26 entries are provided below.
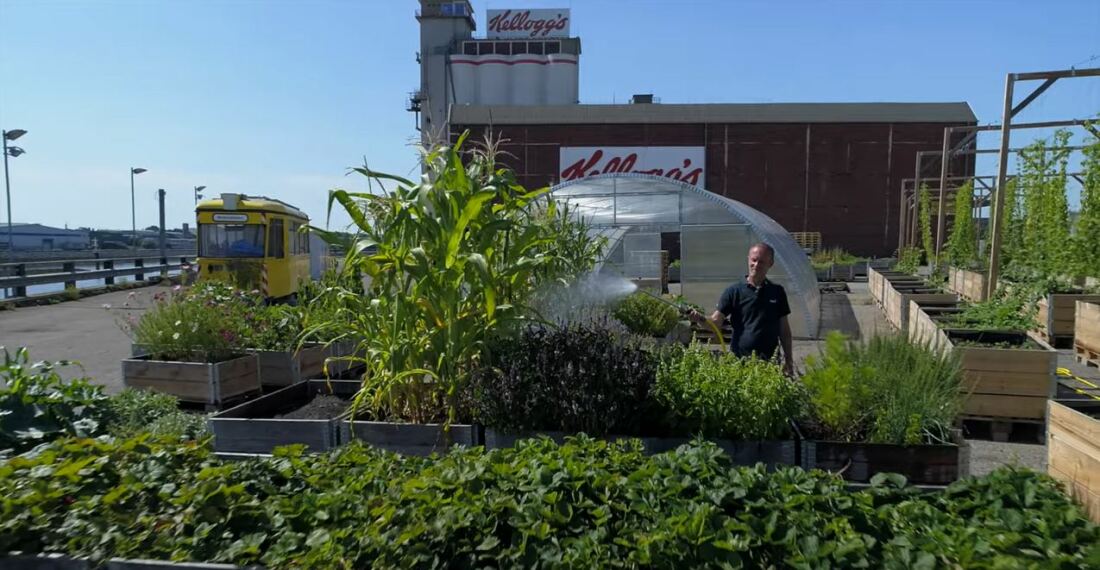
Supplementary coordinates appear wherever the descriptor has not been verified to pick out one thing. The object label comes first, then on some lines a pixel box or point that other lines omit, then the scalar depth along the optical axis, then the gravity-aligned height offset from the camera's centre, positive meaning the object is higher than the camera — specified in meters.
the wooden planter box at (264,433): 4.05 -1.03
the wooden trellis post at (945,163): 15.57 +2.01
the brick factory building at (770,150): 36.31 +5.31
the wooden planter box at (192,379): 6.69 -1.22
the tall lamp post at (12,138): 25.45 +3.85
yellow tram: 16.00 +0.26
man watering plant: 5.57 -0.44
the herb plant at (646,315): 9.20 -0.80
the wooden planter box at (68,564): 2.45 -1.09
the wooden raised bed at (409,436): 3.87 -1.00
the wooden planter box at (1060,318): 10.95 -0.92
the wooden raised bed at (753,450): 3.46 -0.94
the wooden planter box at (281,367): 7.44 -1.21
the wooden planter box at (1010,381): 6.29 -1.08
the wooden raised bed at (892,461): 3.38 -0.96
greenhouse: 12.86 +0.39
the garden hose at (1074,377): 8.09 -1.36
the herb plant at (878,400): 3.50 -0.72
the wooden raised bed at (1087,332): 9.33 -0.98
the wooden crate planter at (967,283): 13.48 -0.54
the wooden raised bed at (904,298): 11.21 -0.67
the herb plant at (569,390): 3.66 -0.70
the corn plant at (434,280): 3.93 -0.16
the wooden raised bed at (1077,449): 3.29 -0.92
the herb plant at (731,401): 3.53 -0.73
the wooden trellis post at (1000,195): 9.22 +0.80
